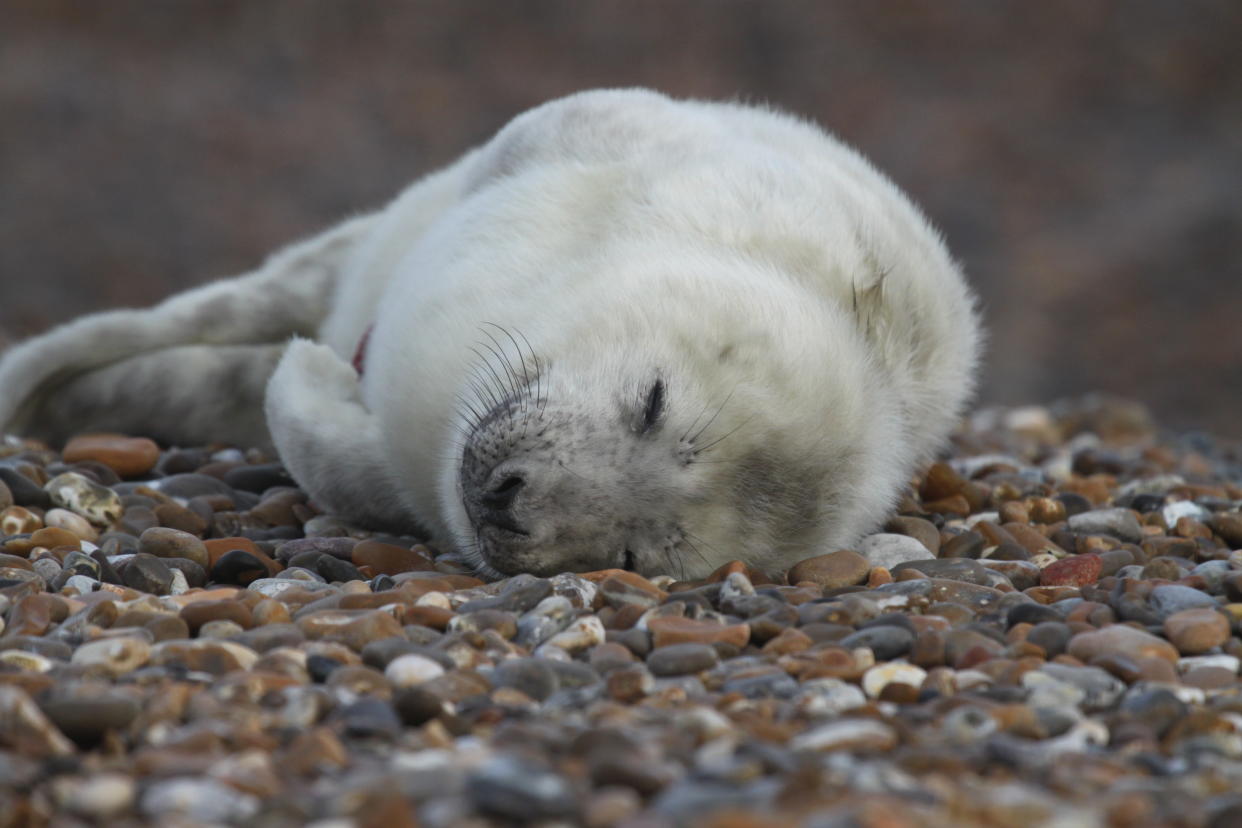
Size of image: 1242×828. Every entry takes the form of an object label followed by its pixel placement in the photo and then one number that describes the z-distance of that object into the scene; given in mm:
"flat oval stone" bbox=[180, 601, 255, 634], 5109
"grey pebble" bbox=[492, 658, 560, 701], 4629
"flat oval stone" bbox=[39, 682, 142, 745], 3998
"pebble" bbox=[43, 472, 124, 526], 7117
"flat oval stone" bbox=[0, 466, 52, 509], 7176
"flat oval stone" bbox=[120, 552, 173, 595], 5910
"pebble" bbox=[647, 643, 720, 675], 4852
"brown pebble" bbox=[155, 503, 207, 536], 7059
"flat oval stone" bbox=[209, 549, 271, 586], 6137
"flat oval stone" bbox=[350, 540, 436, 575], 6437
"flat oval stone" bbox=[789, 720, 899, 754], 4039
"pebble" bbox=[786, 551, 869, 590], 6145
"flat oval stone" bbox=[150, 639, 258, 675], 4629
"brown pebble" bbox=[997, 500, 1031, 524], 7734
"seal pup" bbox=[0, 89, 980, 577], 5973
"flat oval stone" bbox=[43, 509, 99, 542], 6832
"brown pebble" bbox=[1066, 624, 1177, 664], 5059
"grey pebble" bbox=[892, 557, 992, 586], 6203
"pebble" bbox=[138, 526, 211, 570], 6309
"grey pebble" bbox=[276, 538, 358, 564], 6547
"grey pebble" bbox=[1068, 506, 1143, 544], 7492
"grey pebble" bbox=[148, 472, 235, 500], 7863
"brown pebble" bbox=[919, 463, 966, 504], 8297
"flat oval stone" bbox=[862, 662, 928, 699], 4758
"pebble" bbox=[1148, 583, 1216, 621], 5629
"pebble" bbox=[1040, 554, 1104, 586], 6301
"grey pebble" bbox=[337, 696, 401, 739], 4090
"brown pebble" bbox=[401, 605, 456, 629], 5215
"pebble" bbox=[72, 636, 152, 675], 4625
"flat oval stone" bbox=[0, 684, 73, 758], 3865
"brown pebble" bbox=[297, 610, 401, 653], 4961
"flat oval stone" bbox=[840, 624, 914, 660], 5016
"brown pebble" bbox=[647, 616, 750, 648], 5098
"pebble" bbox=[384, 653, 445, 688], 4605
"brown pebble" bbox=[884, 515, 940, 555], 7066
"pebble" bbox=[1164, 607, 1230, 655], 5250
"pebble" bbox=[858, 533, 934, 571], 6656
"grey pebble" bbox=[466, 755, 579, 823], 3400
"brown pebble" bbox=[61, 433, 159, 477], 8320
